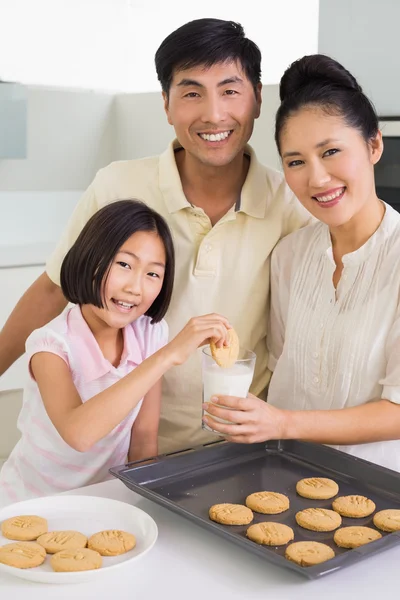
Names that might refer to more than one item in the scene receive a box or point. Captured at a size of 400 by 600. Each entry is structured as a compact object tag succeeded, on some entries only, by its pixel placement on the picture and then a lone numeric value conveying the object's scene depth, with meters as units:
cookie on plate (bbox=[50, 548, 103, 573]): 1.64
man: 2.31
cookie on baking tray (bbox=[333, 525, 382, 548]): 1.71
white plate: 1.72
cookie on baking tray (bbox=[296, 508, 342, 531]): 1.76
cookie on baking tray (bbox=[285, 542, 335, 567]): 1.65
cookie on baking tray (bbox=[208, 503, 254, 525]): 1.77
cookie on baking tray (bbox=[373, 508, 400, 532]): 1.76
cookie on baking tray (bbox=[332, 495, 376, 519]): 1.80
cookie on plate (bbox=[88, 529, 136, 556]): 1.69
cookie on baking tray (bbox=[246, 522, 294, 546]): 1.71
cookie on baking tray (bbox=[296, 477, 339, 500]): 1.86
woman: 2.08
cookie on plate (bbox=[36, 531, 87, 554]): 1.69
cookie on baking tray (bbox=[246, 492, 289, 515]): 1.81
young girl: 2.07
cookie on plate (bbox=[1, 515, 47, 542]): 1.71
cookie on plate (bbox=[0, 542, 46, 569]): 1.64
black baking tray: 1.79
